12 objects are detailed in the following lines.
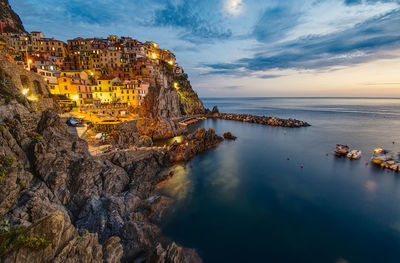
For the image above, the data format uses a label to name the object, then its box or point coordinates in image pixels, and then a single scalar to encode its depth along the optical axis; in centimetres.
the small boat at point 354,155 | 3457
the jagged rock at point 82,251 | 780
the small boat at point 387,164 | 3005
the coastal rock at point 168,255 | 1105
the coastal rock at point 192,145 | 3150
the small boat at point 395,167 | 2883
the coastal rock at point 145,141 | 3559
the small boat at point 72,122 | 3007
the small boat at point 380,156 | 3172
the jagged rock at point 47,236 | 693
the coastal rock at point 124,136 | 3078
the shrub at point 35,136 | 1609
